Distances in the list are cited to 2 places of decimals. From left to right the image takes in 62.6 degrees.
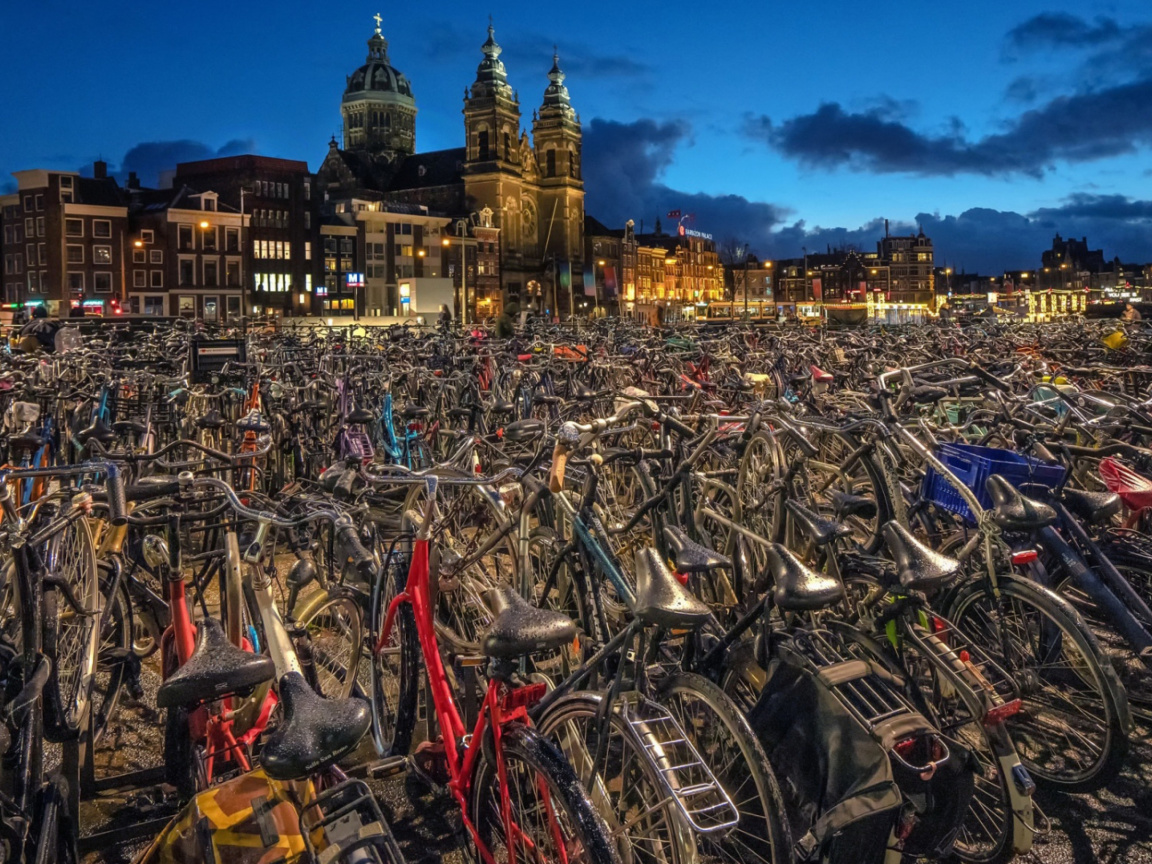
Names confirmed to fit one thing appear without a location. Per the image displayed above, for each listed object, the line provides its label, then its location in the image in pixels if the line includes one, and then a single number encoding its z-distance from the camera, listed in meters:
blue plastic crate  4.38
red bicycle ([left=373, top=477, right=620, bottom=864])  2.48
